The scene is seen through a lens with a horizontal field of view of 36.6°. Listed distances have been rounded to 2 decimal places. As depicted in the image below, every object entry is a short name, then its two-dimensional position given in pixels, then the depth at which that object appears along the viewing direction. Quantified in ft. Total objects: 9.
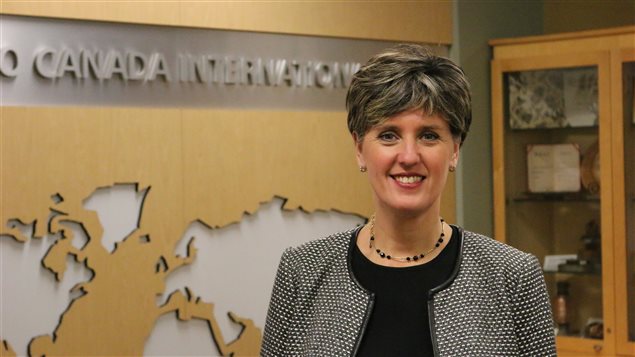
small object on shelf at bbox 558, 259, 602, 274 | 14.57
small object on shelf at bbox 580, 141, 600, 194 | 14.52
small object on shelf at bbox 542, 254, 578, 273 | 15.17
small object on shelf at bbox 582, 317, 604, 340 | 14.39
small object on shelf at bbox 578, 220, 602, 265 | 14.51
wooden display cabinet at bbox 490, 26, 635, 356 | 14.12
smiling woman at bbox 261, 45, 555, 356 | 5.37
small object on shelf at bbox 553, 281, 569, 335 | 14.93
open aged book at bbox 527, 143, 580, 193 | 14.90
